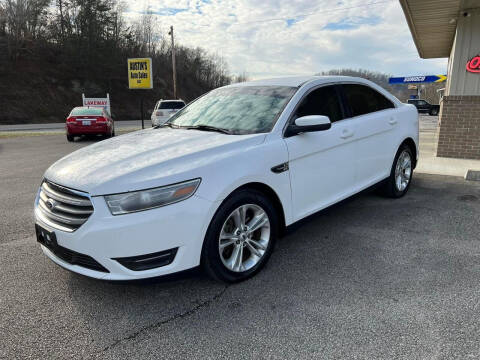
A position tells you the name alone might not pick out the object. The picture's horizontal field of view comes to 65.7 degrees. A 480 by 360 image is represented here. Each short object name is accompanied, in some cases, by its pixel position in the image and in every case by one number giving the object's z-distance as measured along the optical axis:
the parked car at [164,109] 19.57
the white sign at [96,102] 26.38
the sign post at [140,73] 21.91
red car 14.64
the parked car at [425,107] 39.31
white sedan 2.52
